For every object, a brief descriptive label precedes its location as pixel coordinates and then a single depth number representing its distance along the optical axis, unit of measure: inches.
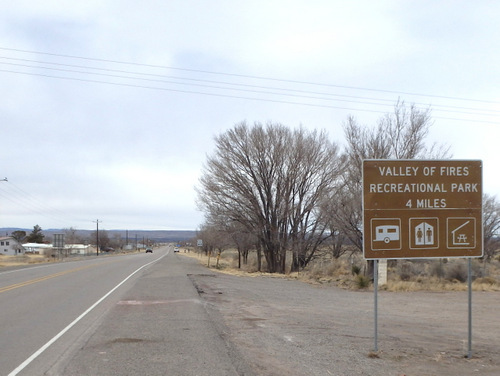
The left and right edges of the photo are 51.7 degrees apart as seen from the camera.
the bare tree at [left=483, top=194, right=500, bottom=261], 1849.2
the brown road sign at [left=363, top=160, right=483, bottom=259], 355.6
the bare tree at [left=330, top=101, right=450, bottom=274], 1014.4
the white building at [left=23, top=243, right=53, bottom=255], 5409.5
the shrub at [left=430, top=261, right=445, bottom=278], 1049.5
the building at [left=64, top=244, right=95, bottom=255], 5273.1
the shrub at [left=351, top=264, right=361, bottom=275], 1061.8
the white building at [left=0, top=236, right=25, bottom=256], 5083.7
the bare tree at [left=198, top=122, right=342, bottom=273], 1362.0
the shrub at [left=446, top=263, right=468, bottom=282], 1023.7
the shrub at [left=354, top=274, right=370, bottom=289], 904.3
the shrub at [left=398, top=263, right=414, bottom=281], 1028.2
